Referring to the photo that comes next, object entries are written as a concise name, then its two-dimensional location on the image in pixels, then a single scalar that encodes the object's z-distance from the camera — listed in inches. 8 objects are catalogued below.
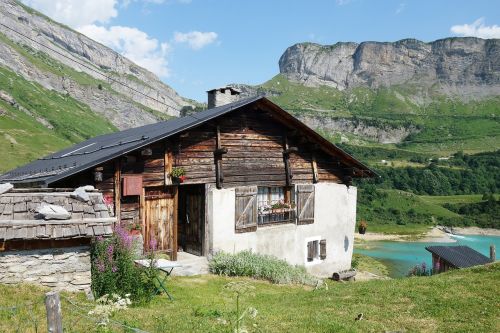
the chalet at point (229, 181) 516.4
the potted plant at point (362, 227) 892.6
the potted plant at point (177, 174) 548.4
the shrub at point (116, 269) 343.0
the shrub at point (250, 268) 562.9
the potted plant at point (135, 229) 508.6
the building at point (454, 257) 760.6
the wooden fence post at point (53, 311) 195.5
